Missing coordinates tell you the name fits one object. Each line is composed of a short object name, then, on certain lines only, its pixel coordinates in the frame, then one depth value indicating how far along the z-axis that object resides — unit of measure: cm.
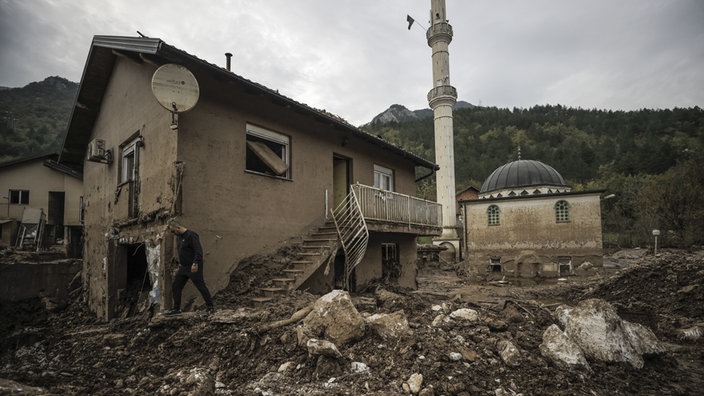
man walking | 626
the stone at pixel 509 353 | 449
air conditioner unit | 990
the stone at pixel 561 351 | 458
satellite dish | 662
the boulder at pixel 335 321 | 497
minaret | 3000
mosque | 2166
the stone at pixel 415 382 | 399
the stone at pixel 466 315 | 563
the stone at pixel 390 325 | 505
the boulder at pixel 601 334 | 490
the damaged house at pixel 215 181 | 717
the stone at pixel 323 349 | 457
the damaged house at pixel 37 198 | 2017
